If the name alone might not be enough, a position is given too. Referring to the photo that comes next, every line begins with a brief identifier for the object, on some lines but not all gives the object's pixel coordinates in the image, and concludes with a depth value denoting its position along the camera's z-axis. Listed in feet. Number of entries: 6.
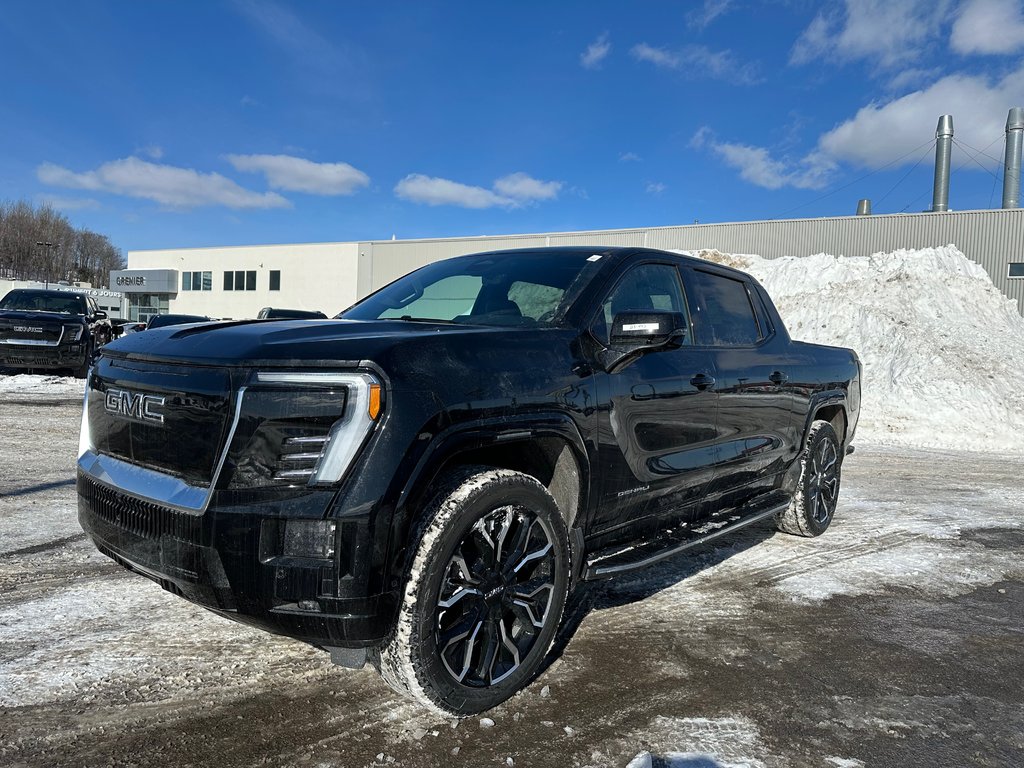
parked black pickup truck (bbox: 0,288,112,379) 41.86
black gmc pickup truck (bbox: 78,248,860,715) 7.68
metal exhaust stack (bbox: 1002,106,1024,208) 102.94
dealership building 75.00
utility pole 327.86
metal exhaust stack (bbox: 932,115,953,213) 105.29
